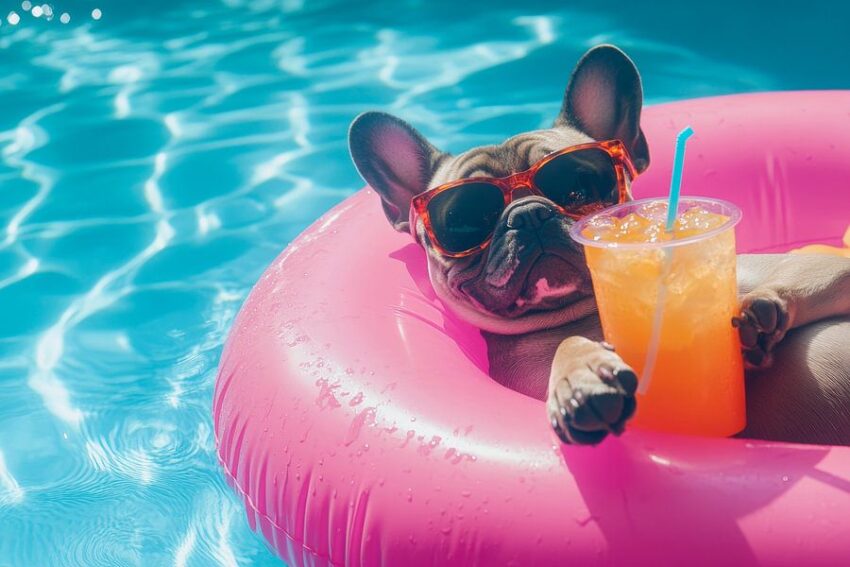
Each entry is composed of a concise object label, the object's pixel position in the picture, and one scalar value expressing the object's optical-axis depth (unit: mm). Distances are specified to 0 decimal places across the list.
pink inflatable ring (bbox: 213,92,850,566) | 638
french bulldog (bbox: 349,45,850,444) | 678
